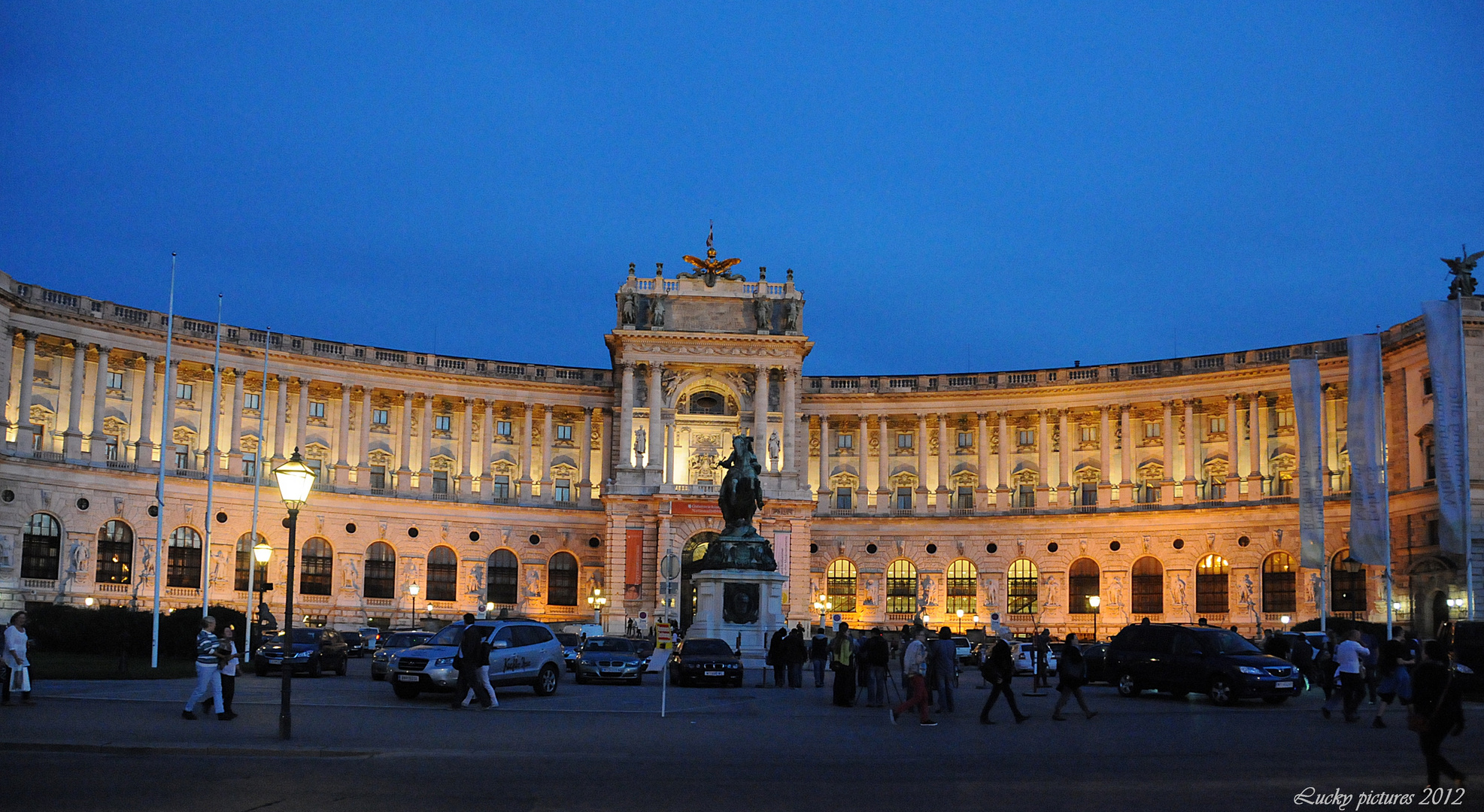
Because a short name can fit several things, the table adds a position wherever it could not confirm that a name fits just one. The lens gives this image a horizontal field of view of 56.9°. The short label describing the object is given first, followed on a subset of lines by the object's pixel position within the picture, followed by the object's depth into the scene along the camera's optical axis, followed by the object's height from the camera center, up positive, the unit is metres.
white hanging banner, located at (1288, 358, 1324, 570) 60.28 +4.71
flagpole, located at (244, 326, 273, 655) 46.47 +3.95
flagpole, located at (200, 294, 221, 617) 57.71 +5.50
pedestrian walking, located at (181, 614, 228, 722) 23.94 -1.94
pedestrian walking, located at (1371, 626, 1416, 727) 23.91 -1.91
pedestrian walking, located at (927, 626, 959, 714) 28.75 -2.15
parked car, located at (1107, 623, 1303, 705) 32.44 -2.43
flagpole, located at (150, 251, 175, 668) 42.81 +0.95
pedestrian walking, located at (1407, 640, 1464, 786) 14.76 -1.55
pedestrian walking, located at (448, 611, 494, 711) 28.83 -2.22
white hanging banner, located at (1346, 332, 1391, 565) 57.06 +4.70
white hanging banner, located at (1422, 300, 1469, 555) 54.59 +6.35
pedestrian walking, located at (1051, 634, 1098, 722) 26.45 -2.07
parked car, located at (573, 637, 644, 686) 41.75 -3.19
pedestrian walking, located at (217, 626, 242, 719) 24.31 -2.04
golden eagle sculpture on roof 87.06 +18.58
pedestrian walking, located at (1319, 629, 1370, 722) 26.58 -2.08
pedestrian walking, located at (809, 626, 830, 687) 39.94 -2.68
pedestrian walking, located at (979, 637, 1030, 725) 26.23 -2.10
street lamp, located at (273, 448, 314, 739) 21.61 +1.15
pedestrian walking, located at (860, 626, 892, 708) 31.36 -2.30
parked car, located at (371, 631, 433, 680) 40.72 -2.73
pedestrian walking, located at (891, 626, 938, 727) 25.77 -2.14
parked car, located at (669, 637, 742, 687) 38.69 -2.92
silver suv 31.53 -2.39
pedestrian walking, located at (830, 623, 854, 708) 31.83 -2.58
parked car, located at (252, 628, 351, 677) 41.31 -2.96
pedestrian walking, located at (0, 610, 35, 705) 26.23 -2.01
